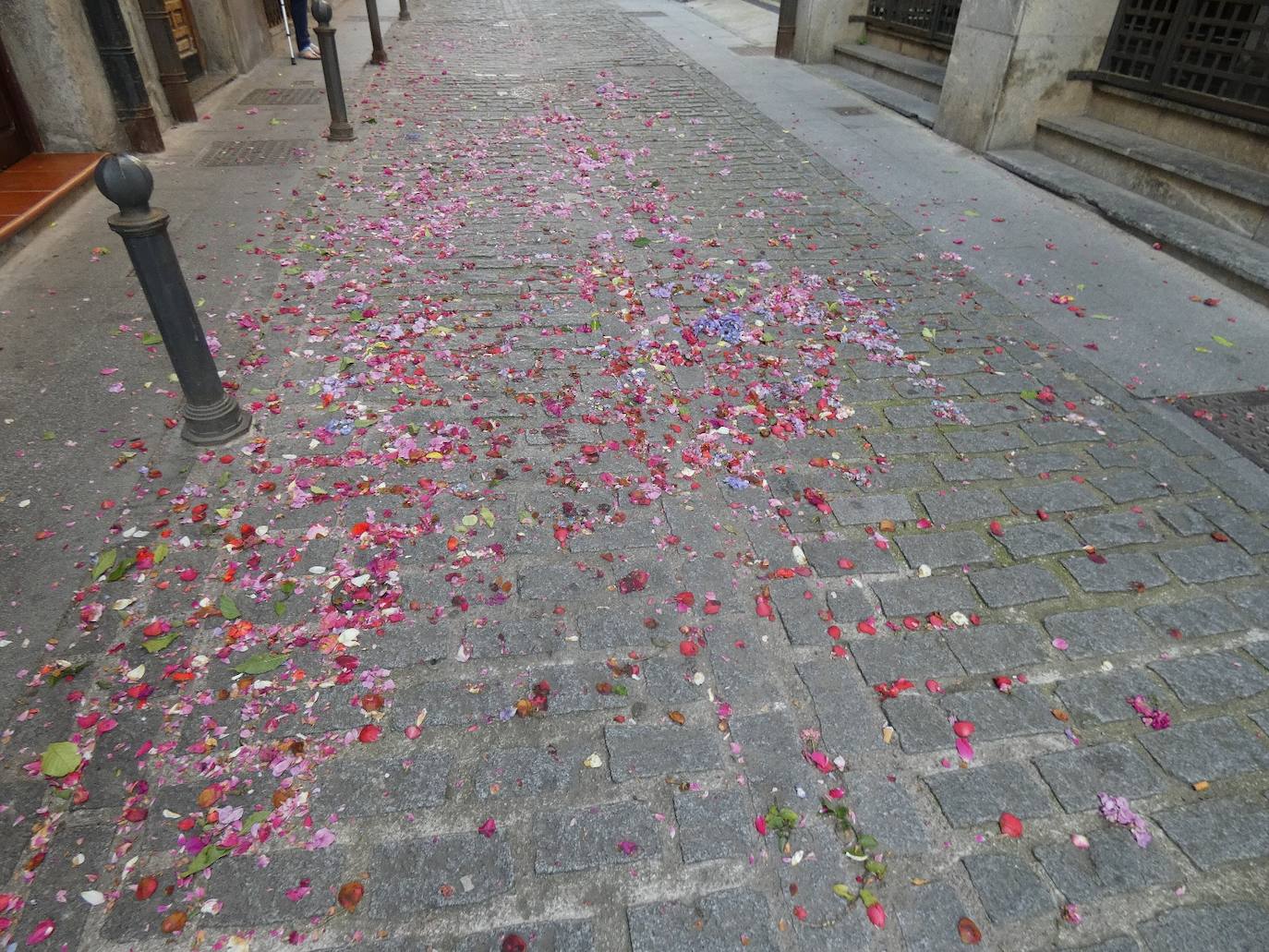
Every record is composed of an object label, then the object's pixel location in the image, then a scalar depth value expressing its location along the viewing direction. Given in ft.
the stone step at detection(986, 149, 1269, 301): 17.98
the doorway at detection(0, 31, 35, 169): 22.04
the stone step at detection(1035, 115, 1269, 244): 19.35
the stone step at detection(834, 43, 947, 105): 33.65
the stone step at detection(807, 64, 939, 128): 31.79
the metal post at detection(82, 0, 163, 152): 23.27
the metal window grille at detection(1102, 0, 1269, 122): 20.31
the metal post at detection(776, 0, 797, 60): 41.68
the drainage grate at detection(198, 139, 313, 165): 25.89
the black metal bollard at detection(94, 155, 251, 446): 10.73
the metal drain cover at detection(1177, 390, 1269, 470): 12.94
